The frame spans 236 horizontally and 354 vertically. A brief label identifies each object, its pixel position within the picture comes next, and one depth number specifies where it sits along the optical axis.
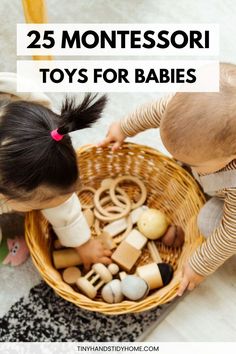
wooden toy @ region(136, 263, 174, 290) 1.03
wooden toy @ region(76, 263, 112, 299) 1.02
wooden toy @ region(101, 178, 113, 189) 1.19
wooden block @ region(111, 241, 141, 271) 1.08
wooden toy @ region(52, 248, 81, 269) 1.07
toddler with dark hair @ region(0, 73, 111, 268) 0.81
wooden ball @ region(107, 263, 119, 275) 1.07
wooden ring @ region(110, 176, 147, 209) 1.17
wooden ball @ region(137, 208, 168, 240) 1.10
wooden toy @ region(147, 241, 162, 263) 1.10
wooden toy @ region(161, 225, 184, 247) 1.09
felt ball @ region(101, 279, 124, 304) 1.01
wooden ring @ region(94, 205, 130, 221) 1.14
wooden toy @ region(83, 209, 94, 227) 1.15
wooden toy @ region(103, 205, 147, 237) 1.14
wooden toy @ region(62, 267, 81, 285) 1.05
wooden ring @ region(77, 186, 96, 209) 1.17
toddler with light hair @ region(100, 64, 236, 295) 0.77
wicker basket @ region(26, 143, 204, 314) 0.94
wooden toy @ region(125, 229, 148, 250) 1.10
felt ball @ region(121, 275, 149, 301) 1.00
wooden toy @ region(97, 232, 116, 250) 1.10
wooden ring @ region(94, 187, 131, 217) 1.15
